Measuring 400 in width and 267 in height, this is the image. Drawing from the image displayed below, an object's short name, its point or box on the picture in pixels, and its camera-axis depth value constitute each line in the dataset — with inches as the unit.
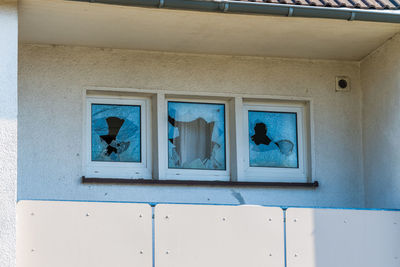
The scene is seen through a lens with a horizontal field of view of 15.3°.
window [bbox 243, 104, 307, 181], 629.9
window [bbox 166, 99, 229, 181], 620.1
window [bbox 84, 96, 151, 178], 603.9
